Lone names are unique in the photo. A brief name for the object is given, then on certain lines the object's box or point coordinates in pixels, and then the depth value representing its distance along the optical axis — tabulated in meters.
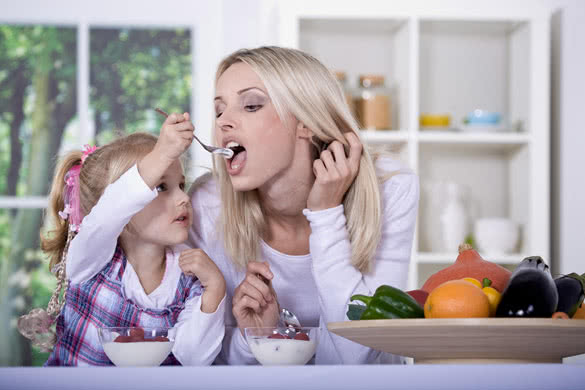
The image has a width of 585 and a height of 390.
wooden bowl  1.65
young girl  2.53
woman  2.76
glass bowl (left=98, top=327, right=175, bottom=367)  1.98
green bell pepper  1.86
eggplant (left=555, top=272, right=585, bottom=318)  1.94
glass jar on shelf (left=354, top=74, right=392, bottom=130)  4.09
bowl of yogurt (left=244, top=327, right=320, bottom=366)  2.07
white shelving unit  4.08
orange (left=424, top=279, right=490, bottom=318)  1.75
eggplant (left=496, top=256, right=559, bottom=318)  1.74
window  4.26
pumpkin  2.09
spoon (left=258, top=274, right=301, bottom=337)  2.61
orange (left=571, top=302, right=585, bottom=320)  2.04
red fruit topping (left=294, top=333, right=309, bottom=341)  2.12
